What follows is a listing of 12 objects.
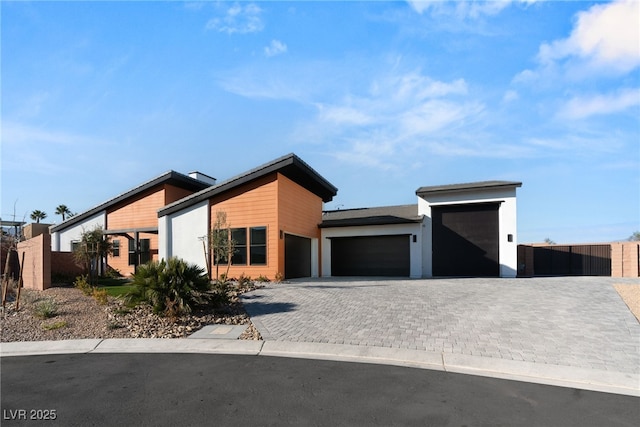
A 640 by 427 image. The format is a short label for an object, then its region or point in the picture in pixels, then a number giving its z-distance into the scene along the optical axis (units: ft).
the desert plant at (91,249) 59.67
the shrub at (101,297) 36.94
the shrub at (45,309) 33.42
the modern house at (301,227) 62.49
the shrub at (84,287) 41.91
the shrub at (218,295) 35.83
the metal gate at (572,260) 75.31
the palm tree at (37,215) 171.33
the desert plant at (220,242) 52.80
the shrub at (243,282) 48.01
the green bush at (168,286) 32.76
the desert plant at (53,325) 30.50
